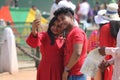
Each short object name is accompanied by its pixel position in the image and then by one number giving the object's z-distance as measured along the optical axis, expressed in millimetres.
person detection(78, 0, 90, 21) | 21083
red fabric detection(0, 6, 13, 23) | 17469
